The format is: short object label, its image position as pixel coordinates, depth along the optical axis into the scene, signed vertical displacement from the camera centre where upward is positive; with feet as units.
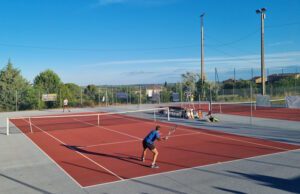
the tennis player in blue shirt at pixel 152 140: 30.82 -5.42
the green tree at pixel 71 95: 122.32 +0.95
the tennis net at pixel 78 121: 65.05 -7.22
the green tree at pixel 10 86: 116.65 +5.36
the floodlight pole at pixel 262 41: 94.13 +20.46
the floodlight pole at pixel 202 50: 113.30 +20.72
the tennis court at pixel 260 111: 73.54 -5.34
